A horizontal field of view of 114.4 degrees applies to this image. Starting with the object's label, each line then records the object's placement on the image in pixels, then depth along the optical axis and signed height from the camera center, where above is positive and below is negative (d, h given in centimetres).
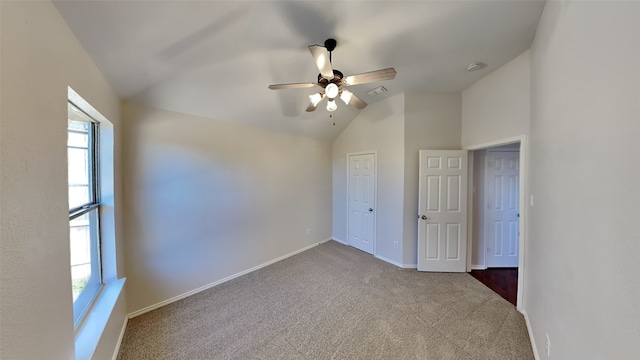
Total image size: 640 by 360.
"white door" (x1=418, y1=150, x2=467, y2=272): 316 -54
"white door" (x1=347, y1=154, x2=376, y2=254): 393 -52
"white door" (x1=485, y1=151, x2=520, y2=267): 331 -53
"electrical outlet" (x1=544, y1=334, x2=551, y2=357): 148 -125
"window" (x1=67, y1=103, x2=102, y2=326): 156 -27
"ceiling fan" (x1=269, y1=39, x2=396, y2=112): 158 +87
